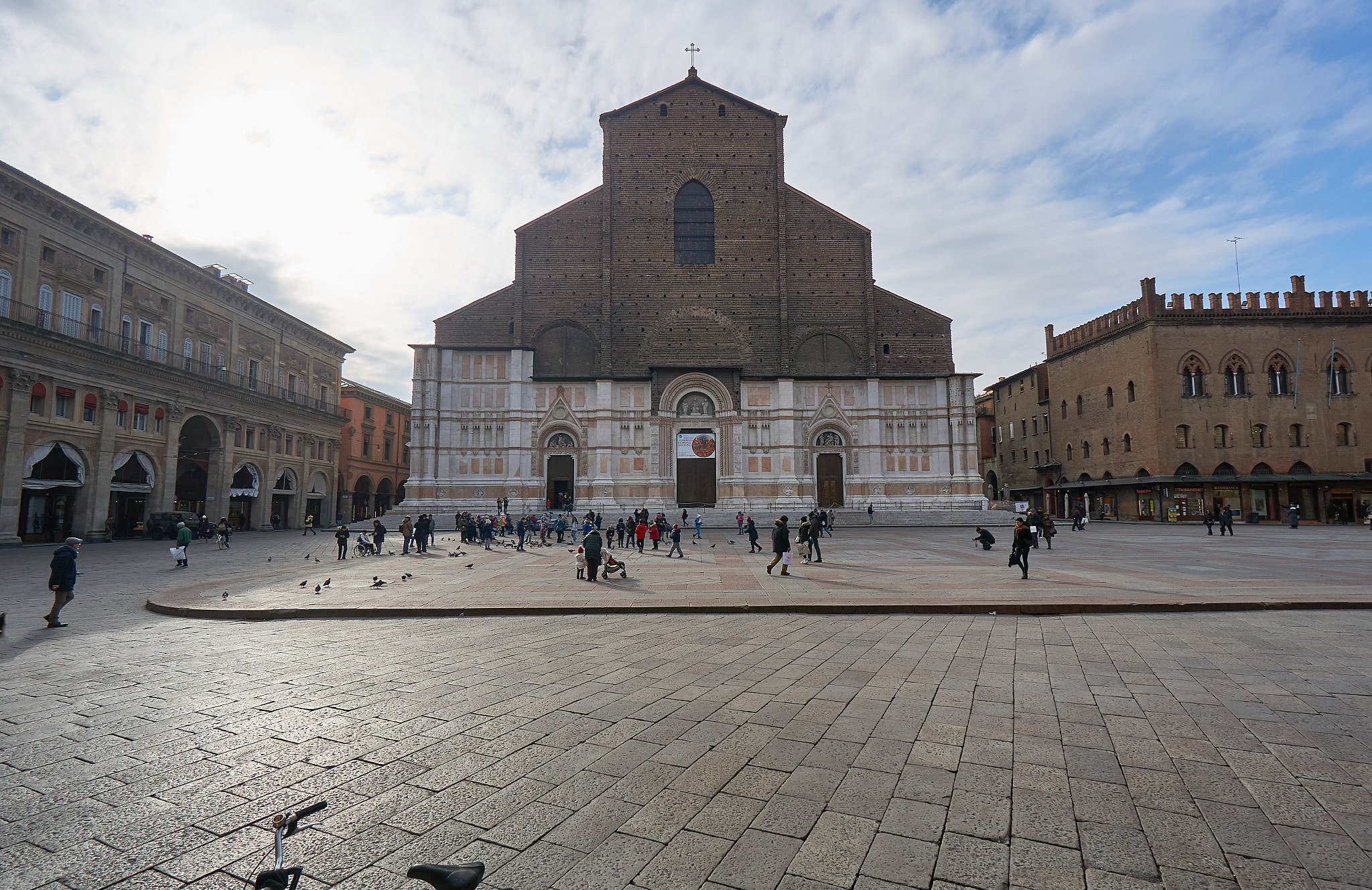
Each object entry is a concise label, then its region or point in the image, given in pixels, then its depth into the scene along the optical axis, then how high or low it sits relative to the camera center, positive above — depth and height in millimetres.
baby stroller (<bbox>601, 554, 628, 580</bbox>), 14938 -1623
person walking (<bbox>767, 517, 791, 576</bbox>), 15109 -1134
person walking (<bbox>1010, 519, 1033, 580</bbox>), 13531 -1130
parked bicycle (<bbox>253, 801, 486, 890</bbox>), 1902 -1104
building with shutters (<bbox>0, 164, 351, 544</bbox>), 25531 +5403
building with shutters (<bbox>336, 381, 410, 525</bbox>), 52188 +3693
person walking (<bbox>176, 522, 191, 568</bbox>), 18000 -1079
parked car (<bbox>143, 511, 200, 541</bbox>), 30578 -1204
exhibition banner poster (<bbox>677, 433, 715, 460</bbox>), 41094 +3013
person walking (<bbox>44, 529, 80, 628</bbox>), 9578 -1126
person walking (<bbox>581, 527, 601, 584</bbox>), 14258 -1239
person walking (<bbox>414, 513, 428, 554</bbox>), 23297 -1366
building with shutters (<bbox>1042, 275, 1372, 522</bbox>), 42688 +5465
